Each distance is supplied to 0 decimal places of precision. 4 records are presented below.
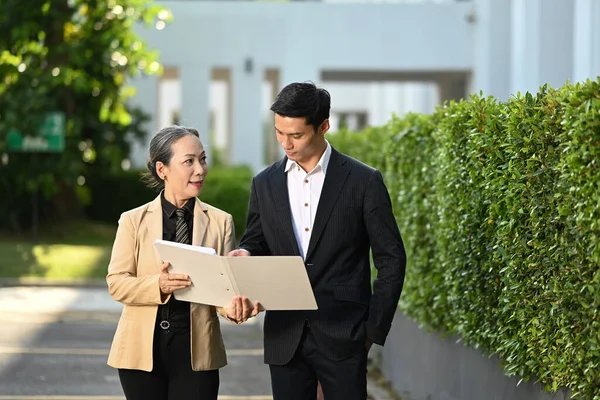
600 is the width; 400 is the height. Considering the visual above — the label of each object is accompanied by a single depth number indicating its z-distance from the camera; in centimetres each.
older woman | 761
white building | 4179
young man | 766
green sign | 3604
